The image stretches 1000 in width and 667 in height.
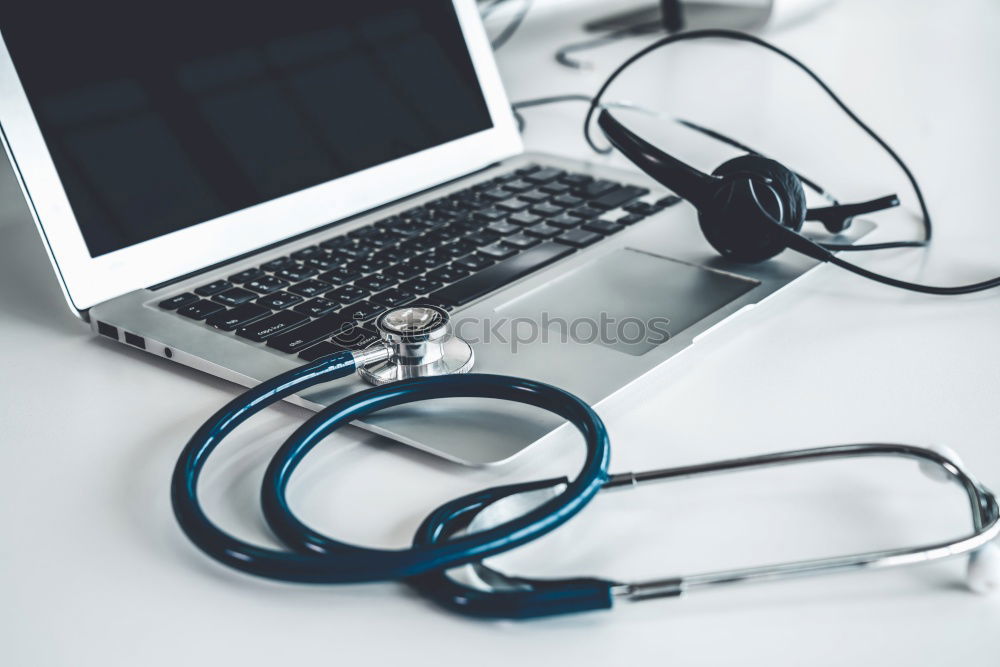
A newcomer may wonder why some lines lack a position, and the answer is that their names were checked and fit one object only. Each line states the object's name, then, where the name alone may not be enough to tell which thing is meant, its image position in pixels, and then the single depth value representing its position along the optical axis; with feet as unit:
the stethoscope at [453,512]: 2.54
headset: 3.22
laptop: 3.05
